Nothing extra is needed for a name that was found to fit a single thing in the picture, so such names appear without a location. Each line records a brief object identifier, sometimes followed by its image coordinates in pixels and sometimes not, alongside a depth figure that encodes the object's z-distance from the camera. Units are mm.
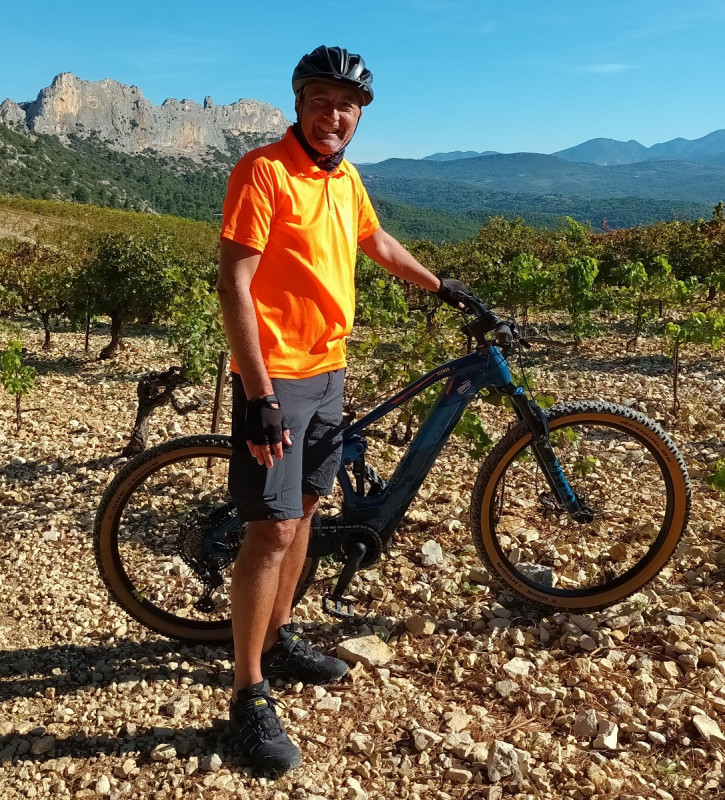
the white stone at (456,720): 2754
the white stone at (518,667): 3051
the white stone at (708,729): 2607
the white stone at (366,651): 3162
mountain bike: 3094
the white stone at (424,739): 2650
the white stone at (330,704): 2893
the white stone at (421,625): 3383
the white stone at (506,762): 2500
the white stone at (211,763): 2557
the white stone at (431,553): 4020
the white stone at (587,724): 2699
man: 2219
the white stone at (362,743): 2656
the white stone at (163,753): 2602
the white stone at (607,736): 2613
